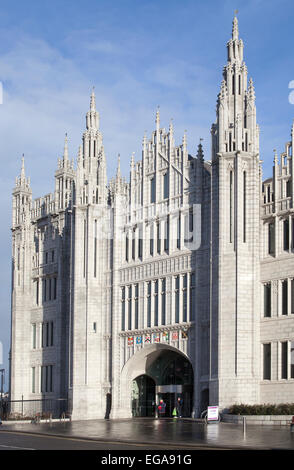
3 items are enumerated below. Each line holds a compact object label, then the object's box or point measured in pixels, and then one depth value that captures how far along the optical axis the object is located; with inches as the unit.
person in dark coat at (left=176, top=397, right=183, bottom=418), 2250.5
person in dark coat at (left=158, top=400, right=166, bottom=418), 2274.9
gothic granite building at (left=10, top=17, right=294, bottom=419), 1950.1
